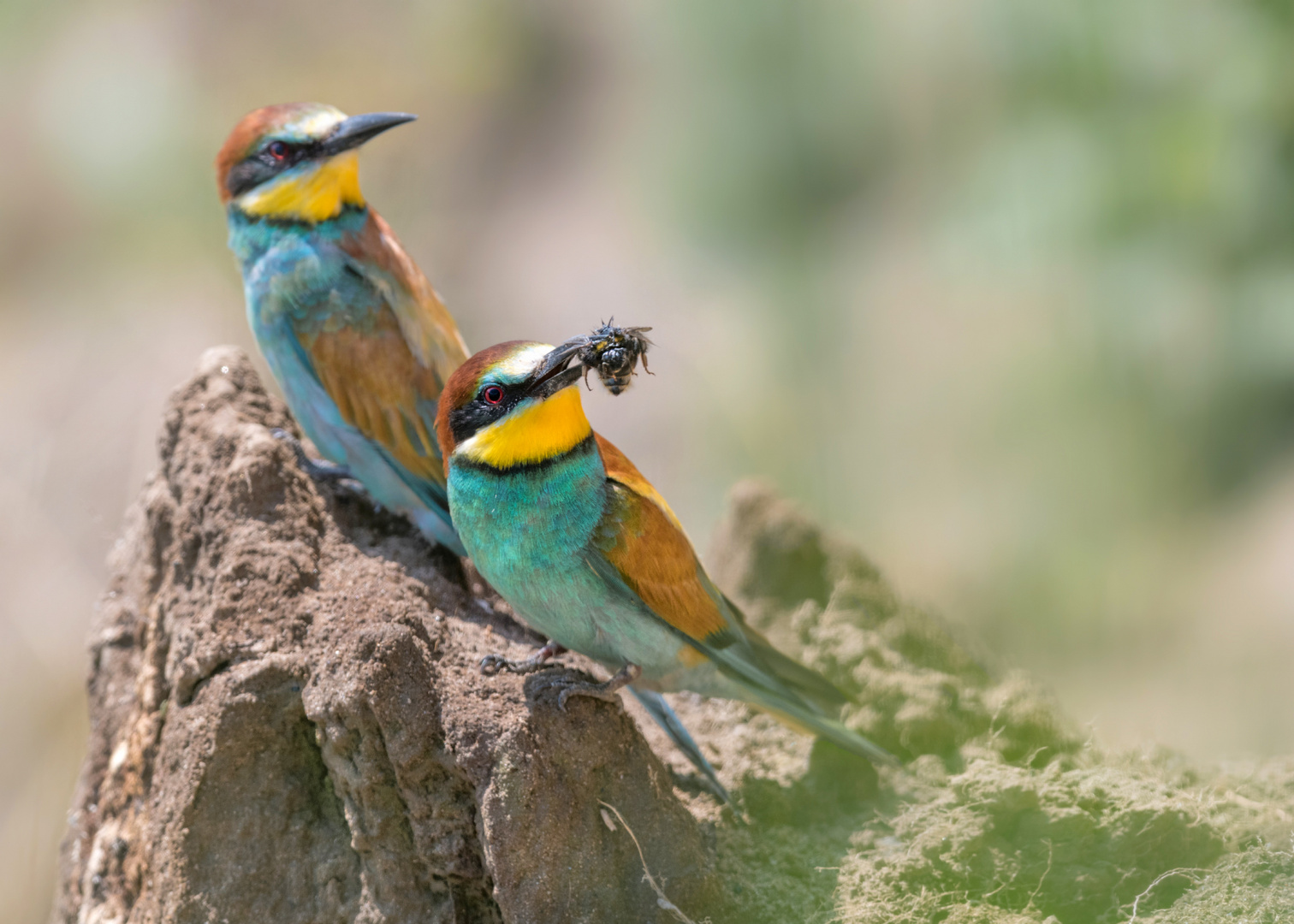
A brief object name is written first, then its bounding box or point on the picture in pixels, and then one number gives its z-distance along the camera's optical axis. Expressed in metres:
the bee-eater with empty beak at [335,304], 6.24
